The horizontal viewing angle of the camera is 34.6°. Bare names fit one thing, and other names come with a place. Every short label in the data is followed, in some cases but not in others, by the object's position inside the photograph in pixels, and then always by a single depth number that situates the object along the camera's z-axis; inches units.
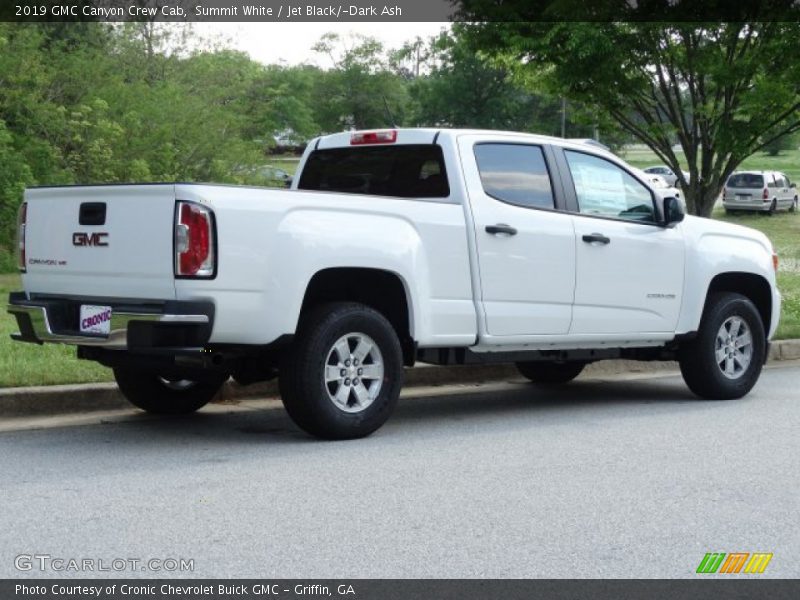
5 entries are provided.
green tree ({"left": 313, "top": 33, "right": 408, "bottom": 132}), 3666.3
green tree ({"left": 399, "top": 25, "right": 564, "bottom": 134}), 3422.7
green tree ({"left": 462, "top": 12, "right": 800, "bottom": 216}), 594.5
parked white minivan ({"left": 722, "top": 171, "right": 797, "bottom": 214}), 1814.7
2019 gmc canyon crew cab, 283.0
